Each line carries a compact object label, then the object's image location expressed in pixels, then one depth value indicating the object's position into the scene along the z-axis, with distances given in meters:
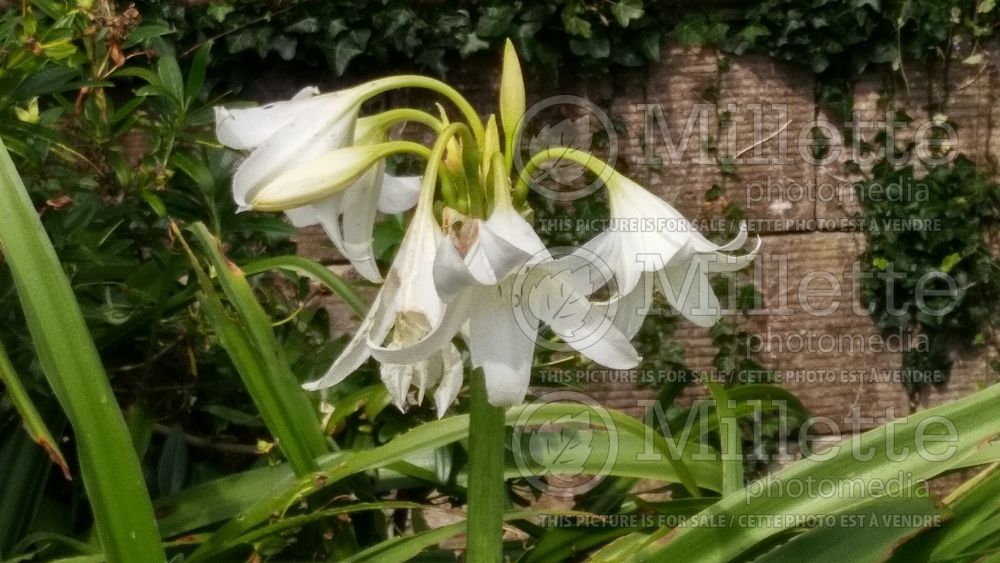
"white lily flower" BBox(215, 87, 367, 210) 0.71
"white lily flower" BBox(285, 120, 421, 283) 0.76
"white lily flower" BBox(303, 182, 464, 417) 0.70
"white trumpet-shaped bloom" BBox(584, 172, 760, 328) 0.72
